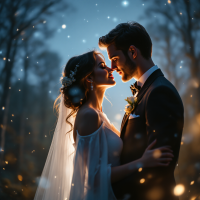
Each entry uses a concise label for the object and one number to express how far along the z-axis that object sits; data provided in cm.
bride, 135
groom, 115
